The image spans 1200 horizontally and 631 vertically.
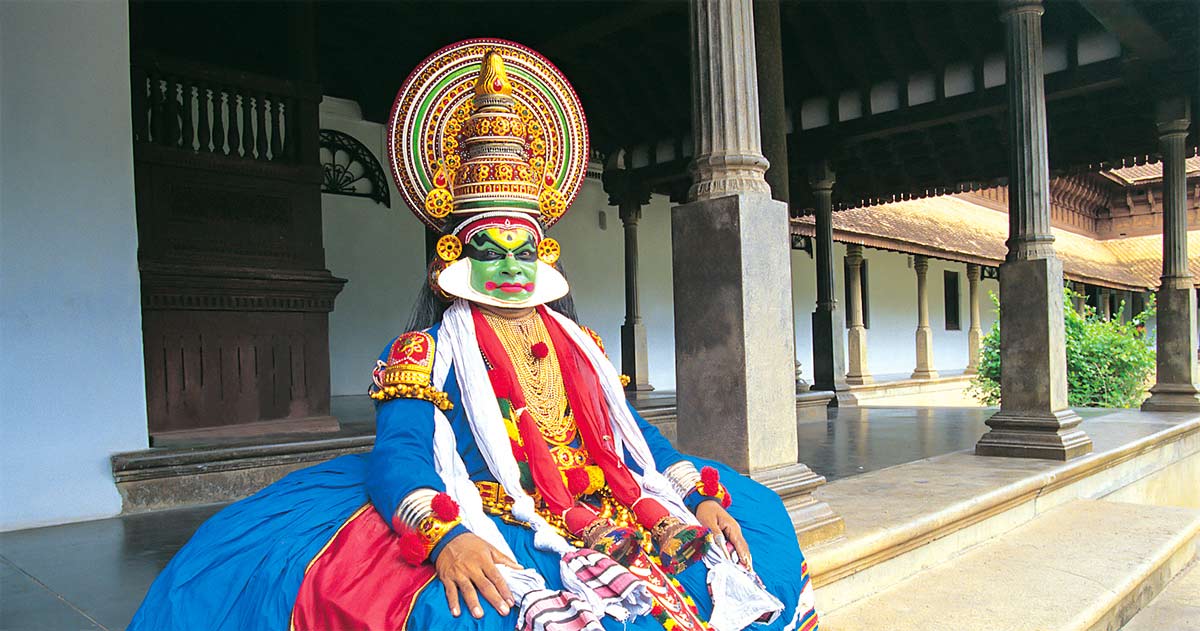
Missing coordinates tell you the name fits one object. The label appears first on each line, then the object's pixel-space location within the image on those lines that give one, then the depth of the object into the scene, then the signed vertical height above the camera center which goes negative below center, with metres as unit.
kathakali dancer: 1.64 -0.40
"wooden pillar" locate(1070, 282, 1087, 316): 20.88 +0.19
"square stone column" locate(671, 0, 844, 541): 2.83 +0.07
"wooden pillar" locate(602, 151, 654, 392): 10.65 +0.70
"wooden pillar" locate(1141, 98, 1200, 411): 7.79 -0.03
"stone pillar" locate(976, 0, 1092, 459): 5.14 +0.11
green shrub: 9.25 -0.75
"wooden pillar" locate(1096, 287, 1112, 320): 21.08 -0.12
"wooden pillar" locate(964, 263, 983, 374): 16.81 -0.40
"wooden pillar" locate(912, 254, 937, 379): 15.45 -0.55
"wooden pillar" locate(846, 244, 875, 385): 13.67 -0.37
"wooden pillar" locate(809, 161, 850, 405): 9.62 -0.09
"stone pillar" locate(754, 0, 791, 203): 6.30 +1.75
